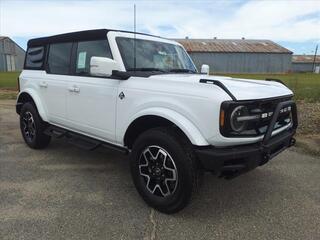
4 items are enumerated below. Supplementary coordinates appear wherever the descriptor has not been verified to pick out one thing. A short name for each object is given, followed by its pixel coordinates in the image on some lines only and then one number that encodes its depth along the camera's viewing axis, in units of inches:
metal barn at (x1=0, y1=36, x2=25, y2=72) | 1576.1
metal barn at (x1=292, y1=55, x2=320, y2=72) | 2119.5
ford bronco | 88.3
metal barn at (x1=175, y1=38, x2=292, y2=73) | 1564.0
